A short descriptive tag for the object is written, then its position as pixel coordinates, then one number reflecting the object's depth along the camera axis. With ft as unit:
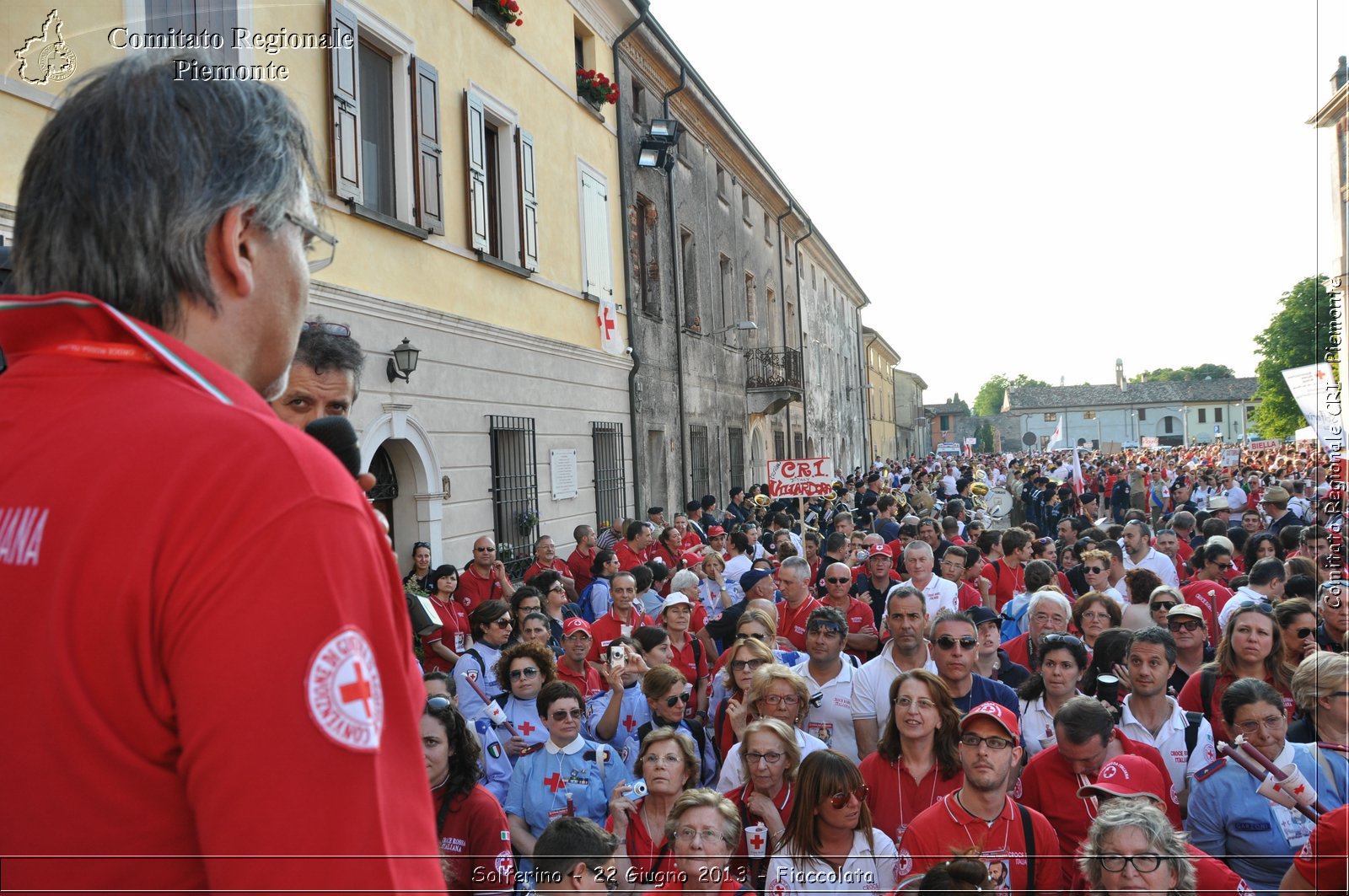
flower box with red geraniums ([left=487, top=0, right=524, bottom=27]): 46.88
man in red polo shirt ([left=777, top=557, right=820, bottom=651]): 31.60
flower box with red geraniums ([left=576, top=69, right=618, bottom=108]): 59.67
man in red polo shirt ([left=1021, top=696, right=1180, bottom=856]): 17.66
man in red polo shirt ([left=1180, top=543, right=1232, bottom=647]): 31.35
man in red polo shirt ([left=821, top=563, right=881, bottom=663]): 31.48
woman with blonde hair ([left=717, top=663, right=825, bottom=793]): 21.25
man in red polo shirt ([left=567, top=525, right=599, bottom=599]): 46.91
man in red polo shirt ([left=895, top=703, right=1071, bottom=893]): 15.26
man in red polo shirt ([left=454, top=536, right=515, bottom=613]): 37.83
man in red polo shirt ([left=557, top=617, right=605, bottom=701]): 26.21
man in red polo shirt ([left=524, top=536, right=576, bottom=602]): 42.93
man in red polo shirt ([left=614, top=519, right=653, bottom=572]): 46.44
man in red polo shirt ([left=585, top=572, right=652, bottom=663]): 31.22
